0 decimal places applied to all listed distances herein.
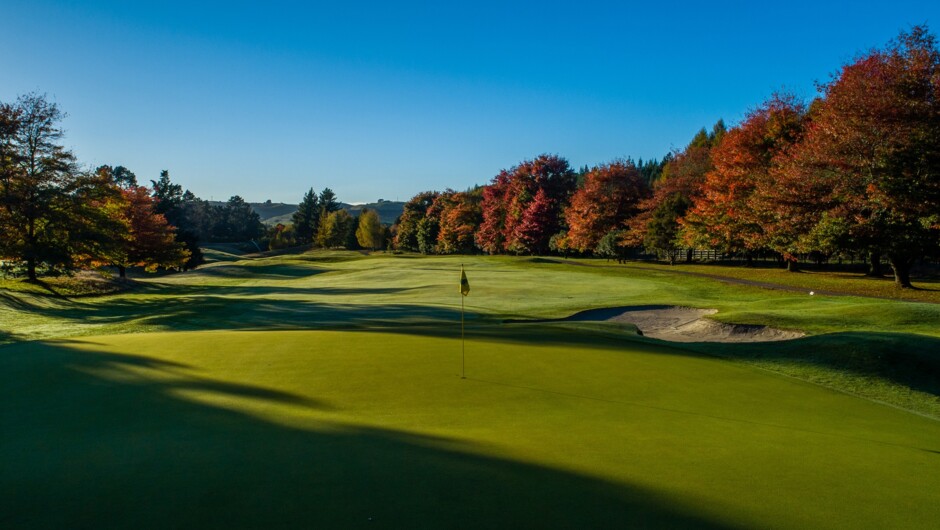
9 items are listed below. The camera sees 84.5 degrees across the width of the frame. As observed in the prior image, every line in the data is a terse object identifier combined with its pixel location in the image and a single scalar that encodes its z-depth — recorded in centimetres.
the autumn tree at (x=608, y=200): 5938
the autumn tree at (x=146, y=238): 4674
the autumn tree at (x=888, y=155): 2378
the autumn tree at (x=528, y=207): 7325
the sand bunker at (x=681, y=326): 1656
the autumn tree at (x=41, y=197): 3109
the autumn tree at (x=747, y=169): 3700
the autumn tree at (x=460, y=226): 9131
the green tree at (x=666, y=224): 4962
